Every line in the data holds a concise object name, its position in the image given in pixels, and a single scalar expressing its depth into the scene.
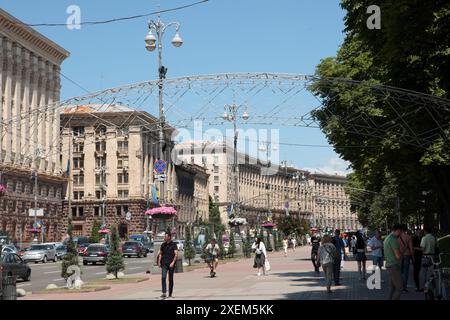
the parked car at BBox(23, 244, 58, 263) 56.06
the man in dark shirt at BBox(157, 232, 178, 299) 20.34
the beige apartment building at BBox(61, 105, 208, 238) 115.69
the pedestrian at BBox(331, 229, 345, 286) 23.28
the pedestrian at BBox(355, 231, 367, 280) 25.83
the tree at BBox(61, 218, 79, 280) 25.75
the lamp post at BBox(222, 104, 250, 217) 29.83
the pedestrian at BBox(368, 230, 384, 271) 23.74
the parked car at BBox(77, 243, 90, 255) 62.86
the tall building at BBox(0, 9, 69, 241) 81.62
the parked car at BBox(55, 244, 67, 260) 59.97
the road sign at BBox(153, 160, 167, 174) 31.87
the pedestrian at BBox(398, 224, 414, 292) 16.55
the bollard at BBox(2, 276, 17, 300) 16.28
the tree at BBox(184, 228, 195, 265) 43.62
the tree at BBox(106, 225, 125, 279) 30.55
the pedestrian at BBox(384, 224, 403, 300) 15.70
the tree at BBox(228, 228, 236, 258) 57.90
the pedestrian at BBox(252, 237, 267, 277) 31.55
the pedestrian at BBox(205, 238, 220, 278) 31.66
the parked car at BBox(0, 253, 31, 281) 30.64
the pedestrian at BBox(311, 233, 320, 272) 32.03
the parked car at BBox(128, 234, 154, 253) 73.13
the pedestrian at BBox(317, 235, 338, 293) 20.50
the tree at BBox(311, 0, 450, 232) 18.39
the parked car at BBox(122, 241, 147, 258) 64.81
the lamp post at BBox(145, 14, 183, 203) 30.11
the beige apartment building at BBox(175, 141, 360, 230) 174.38
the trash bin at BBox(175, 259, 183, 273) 36.33
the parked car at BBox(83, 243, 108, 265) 52.34
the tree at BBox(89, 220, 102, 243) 87.71
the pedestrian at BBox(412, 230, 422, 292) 20.92
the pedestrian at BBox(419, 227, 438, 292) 19.57
